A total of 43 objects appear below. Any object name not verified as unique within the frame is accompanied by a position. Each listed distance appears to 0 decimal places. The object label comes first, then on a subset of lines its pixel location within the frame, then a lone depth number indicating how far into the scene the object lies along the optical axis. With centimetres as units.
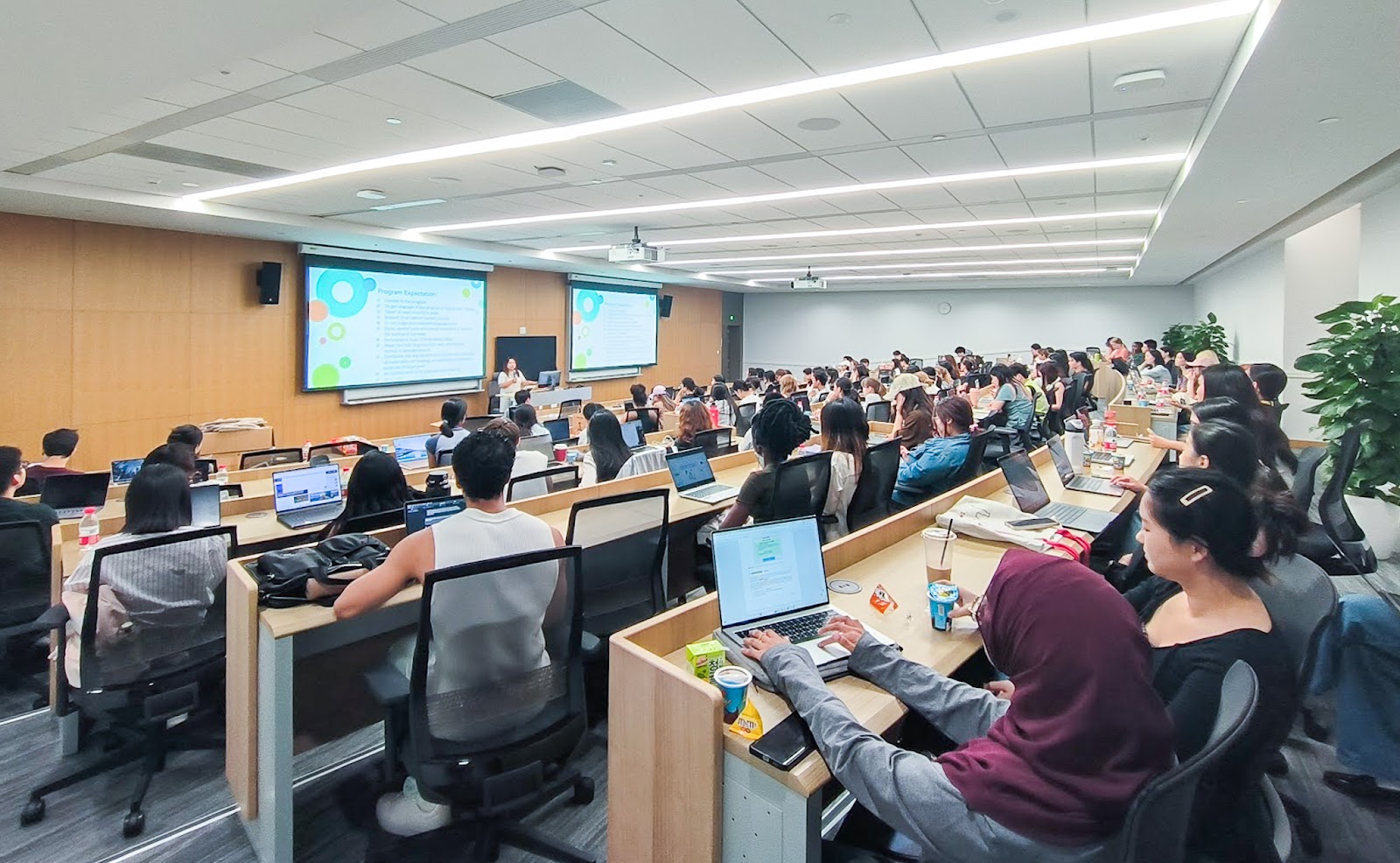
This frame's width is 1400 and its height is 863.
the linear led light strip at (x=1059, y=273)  1332
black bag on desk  223
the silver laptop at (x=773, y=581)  197
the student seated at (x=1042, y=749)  115
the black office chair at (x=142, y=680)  244
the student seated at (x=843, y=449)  379
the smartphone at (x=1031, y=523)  302
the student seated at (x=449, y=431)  562
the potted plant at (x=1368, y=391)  465
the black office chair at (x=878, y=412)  762
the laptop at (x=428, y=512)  290
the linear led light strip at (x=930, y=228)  769
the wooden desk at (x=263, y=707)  211
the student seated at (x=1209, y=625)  146
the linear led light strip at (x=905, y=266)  1160
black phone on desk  139
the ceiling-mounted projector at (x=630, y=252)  841
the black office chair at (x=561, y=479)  419
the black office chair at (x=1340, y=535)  353
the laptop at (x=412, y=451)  619
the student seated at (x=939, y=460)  405
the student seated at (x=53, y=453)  449
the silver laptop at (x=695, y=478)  405
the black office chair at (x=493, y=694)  195
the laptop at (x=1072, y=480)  394
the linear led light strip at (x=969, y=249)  966
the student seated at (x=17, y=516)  325
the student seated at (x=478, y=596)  200
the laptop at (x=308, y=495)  387
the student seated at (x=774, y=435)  337
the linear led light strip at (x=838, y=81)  297
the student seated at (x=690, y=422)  516
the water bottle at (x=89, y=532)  310
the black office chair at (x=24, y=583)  323
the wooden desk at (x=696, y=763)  143
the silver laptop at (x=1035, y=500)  327
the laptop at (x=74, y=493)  401
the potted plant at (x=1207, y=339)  1076
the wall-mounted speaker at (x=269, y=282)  895
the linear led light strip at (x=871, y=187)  540
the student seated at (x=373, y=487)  318
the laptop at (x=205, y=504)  353
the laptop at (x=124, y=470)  478
